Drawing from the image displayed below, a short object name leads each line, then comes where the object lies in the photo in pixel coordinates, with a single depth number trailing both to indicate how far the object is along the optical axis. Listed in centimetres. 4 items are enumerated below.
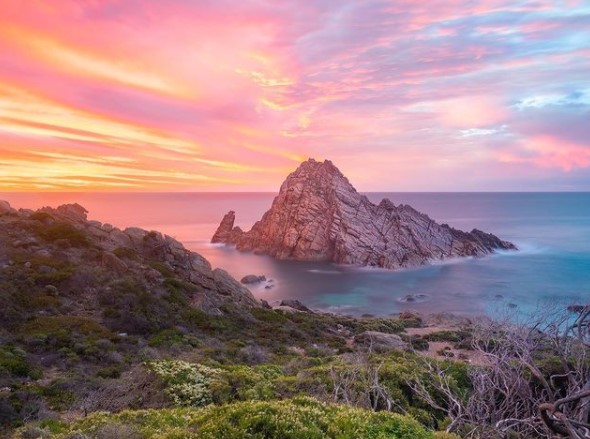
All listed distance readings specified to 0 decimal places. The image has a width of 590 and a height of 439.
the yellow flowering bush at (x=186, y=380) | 1237
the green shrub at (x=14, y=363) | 1630
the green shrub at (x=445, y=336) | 3603
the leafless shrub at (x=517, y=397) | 597
